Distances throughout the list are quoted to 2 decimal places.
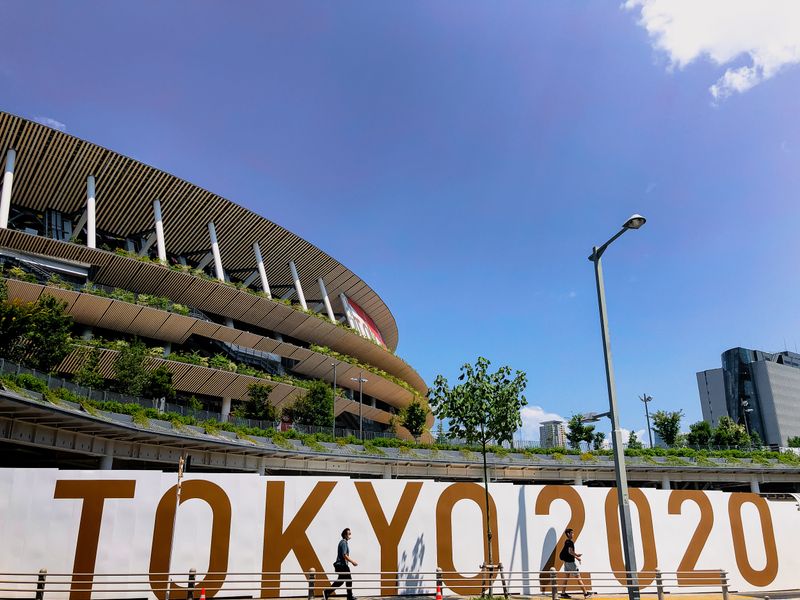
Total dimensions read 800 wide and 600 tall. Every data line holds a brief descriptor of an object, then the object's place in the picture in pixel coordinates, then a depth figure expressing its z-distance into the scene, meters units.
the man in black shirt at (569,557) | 14.94
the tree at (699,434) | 66.00
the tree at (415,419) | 52.28
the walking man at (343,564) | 12.70
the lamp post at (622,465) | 11.57
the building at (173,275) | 36.50
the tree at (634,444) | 51.66
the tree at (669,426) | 66.31
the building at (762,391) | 143.25
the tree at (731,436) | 64.06
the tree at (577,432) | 57.12
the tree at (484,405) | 19.72
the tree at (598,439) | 55.07
